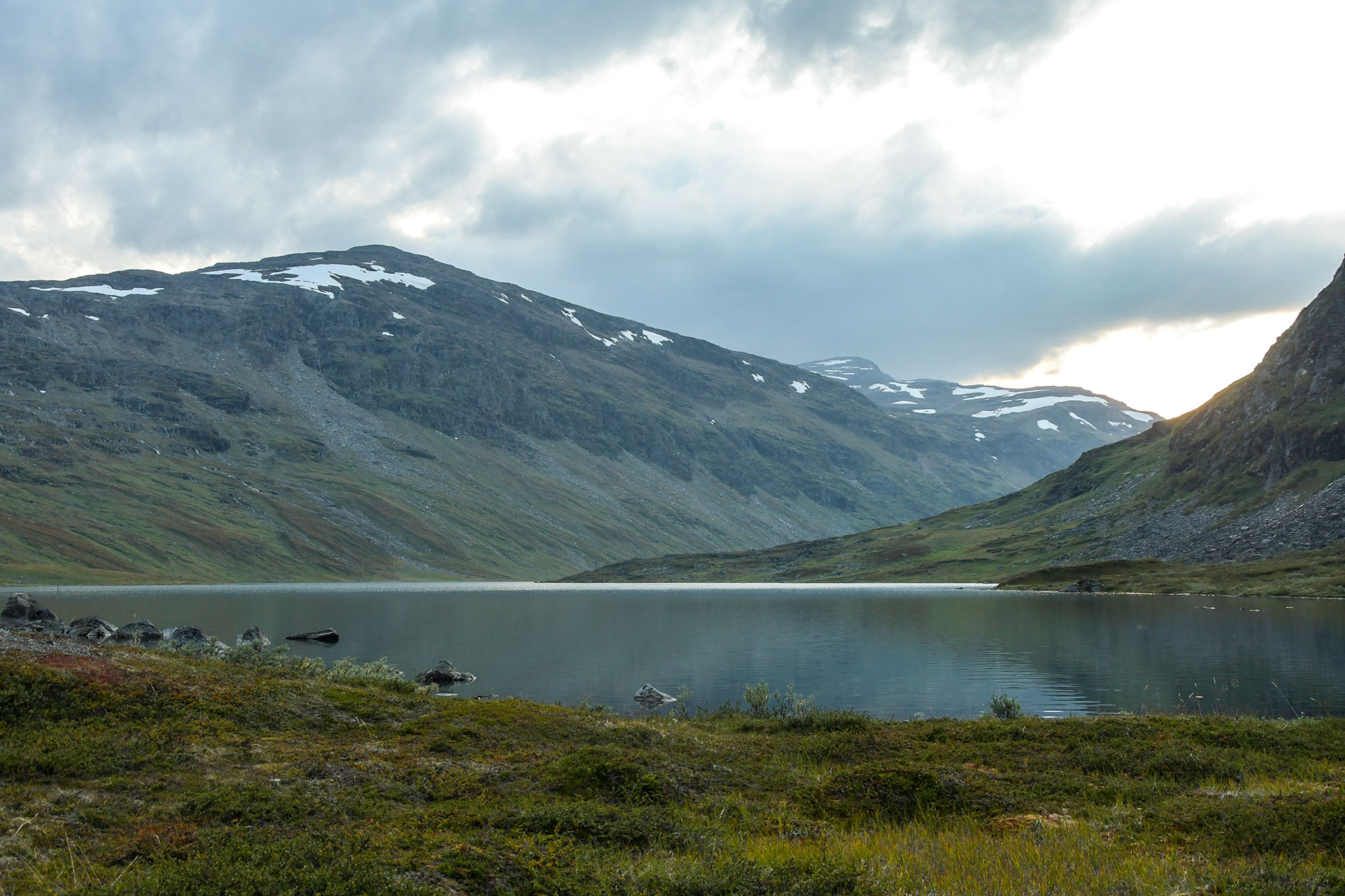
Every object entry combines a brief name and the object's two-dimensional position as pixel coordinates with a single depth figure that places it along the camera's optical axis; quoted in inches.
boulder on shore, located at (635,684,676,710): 1929.0
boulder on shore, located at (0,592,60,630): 2822.3
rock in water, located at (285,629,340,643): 3129.9
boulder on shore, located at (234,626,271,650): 2401.6
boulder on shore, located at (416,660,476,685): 2201.8
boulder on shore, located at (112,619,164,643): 2400.3
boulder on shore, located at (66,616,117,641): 2362.2
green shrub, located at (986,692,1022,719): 1502.2
